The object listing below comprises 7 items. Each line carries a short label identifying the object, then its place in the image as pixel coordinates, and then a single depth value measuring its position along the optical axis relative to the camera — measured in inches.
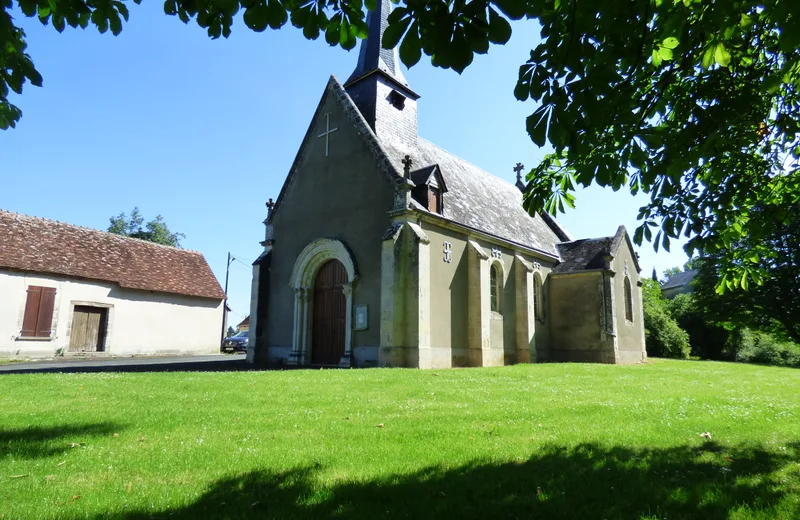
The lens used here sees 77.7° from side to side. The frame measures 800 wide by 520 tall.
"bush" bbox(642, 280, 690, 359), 1403.8
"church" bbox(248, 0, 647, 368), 653.9
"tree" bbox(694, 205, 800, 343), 1154.7
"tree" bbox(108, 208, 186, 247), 2057.1
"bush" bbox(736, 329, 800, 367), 1497.3
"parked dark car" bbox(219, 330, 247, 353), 1315.2
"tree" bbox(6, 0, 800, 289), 104.8
